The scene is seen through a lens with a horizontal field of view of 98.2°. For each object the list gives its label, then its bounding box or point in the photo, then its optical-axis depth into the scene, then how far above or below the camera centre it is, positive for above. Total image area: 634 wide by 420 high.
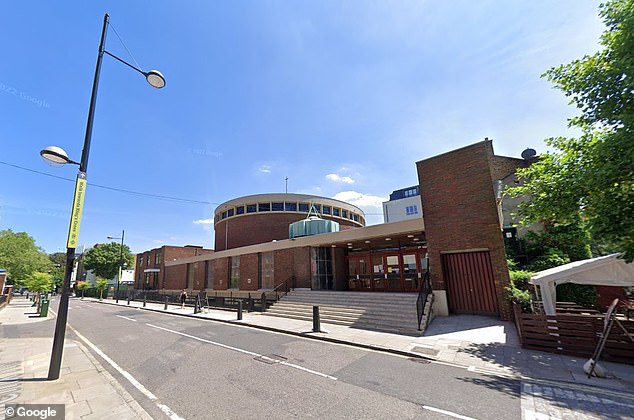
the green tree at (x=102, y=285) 46.25 -0.82
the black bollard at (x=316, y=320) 10.76 -1.88
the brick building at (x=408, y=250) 11.62 +1.17
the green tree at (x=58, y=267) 64.06 +3.70
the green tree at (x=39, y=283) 24.58 +0.01
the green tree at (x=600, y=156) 6.20 +2.62
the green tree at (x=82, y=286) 54.37 -1.00
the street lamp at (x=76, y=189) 5.54 +1.98
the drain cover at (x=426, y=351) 7.59 -2.34
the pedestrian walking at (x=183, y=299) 21.42 -1.73
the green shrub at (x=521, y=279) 11.46 -0.69
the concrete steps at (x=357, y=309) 10.94 -1.86
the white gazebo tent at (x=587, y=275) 7.50 -0.44
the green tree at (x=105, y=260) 57.09 +4.04
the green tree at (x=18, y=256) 39.05 +3.99
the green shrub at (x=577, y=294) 11.53 -1.42
